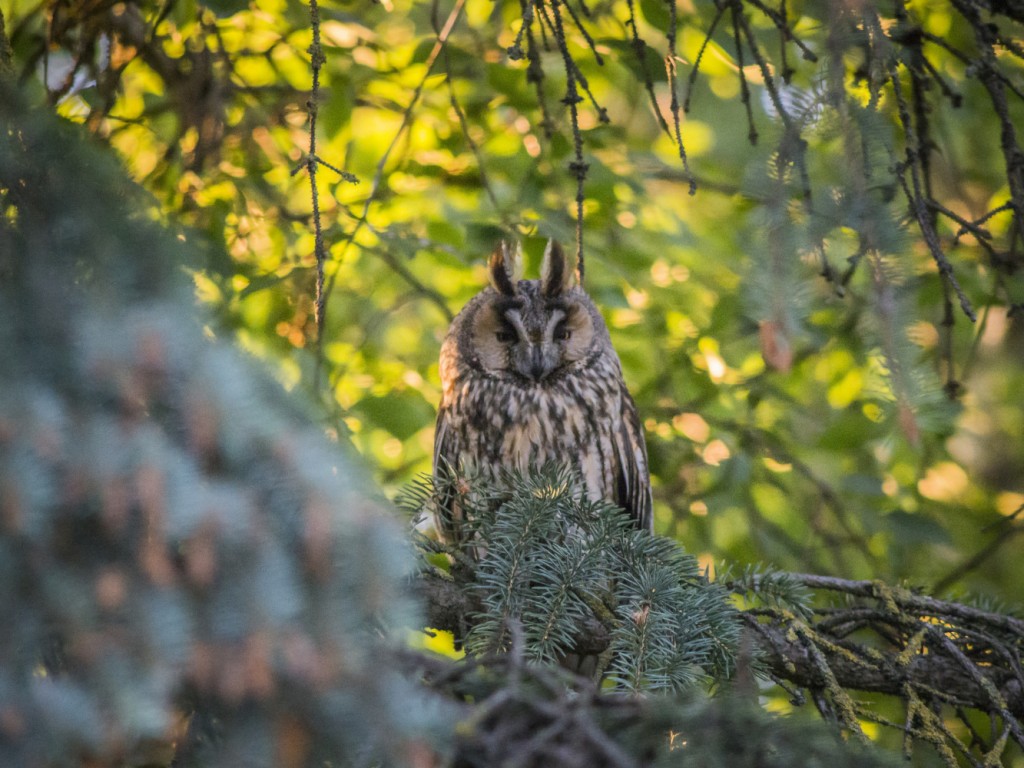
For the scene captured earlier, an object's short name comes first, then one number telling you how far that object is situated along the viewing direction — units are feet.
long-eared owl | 29.18
